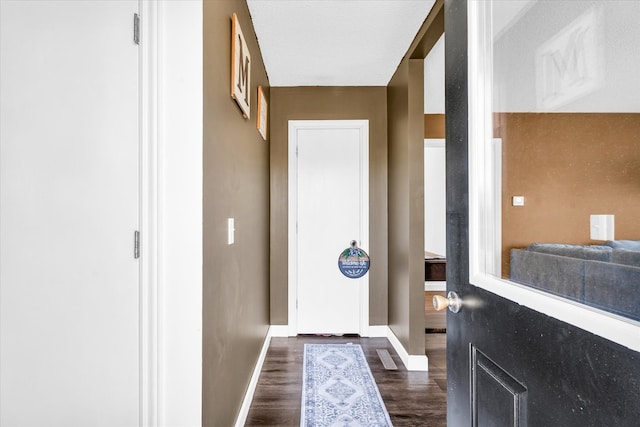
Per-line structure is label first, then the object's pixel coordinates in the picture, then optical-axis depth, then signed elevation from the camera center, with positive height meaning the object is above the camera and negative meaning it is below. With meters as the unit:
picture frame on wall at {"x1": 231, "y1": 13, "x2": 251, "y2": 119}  1.69 +0.81
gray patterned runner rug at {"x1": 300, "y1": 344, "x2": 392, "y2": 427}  1.99 -1.18
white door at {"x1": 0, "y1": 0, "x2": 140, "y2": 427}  0.62 +0.01
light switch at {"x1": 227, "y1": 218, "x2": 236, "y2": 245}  1.66 -0.07
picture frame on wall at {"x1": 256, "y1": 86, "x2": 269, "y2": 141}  2.70 +0.87
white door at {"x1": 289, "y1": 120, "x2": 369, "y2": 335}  3.46 -0.02
